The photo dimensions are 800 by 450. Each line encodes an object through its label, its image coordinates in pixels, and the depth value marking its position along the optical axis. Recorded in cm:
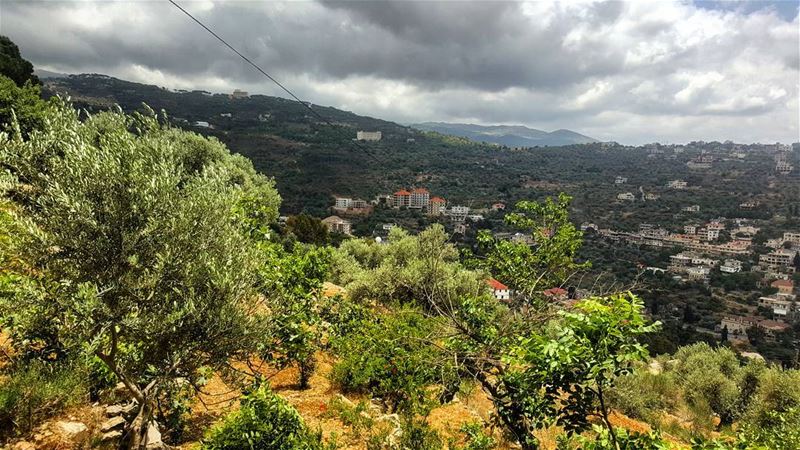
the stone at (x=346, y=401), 1045
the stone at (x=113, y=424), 724
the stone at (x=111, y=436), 699
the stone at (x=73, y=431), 670
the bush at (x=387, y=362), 910
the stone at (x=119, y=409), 755
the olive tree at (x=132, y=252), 518
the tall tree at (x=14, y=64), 3559
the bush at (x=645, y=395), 2016
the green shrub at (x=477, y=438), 642
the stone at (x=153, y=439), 679
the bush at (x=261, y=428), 532
